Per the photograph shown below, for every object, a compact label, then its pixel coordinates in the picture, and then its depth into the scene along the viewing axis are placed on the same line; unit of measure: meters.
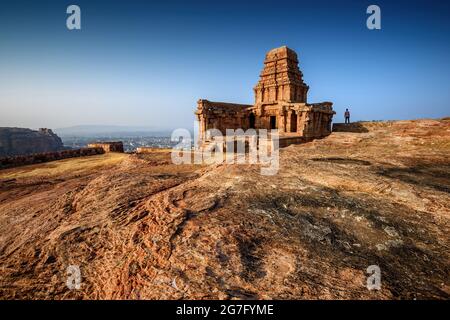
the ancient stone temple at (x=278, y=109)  21.39
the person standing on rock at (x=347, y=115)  23.11
